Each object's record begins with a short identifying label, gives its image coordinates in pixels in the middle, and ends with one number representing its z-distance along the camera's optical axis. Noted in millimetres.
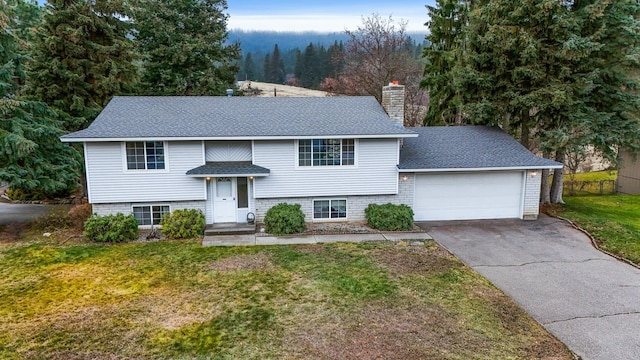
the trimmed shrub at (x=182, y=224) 14391
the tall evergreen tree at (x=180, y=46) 25922
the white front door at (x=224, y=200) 15461
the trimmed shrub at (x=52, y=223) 15543
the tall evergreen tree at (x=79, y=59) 18250
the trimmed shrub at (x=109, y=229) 13875
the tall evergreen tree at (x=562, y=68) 16828
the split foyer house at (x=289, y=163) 14531
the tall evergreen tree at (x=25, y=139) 13930
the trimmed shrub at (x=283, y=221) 14820
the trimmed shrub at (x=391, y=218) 15273
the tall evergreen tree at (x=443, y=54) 22844
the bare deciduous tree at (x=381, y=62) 29203
